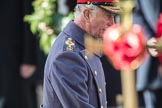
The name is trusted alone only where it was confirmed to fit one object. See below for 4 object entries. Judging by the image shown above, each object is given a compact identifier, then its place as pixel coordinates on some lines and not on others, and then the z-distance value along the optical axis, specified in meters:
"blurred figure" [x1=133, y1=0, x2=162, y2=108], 12.41
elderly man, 6.73
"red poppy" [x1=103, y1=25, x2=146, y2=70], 3.73
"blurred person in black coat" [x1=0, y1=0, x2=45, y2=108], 13.53
